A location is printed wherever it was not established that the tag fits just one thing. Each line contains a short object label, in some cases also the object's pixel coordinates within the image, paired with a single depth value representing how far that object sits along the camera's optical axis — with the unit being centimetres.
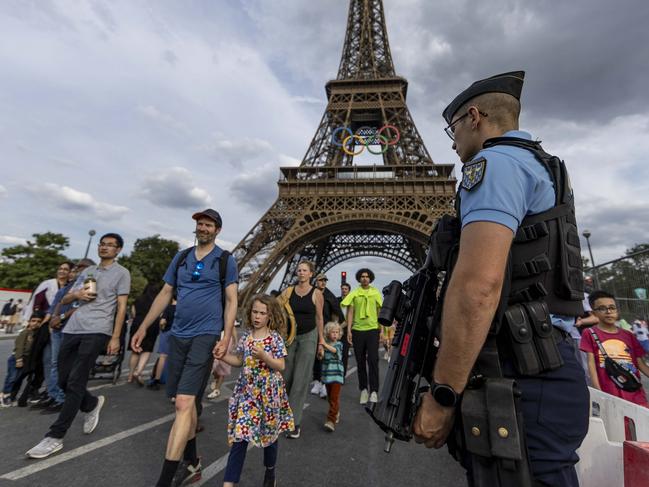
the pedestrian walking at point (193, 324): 252
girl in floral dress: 238
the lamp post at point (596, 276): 727
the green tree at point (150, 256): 4178
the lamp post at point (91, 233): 2575
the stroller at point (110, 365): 592
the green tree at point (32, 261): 3023
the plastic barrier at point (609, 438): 165
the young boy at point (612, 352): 311
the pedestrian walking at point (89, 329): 316
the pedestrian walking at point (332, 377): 403
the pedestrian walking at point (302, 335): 369
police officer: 109
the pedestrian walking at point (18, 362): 452
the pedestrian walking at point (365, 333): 508
